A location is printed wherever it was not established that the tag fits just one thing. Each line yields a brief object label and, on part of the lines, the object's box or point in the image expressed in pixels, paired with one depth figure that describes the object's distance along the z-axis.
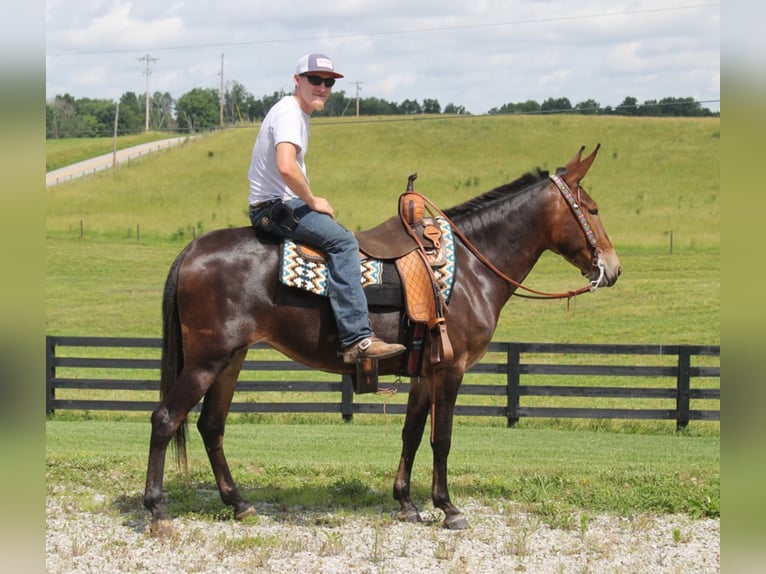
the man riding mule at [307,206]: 6.26
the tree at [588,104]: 76.96
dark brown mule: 6.37
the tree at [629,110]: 66.02
